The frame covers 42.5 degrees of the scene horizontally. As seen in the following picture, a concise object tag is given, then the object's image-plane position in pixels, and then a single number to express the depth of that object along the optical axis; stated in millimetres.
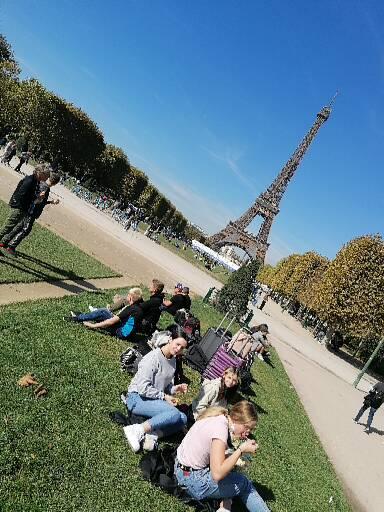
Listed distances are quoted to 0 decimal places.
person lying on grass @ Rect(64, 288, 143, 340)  8625
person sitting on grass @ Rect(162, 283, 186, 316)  12820
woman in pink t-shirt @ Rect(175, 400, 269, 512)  4492
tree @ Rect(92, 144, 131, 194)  61781
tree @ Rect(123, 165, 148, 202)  67750
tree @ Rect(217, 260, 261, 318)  21047
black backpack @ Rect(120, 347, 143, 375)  7358
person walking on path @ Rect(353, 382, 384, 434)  14016
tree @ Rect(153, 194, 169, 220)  76256
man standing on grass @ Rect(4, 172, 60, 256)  9922
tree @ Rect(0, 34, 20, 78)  57675
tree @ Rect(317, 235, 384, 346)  33938
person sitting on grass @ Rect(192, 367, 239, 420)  6422
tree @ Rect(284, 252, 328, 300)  58094
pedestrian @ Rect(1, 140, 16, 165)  27703
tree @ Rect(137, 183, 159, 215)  71312
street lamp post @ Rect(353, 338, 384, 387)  23341
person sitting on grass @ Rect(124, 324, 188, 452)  5457
